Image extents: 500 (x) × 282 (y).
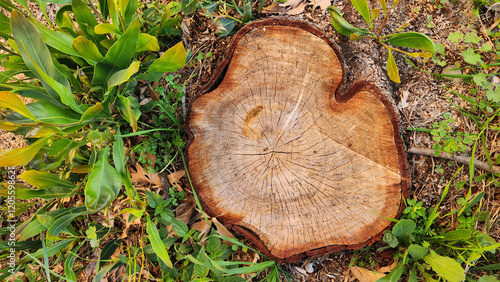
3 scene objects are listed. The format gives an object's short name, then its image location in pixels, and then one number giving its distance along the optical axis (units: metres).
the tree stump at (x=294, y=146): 0.71
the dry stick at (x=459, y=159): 0.77
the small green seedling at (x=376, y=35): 0.70
